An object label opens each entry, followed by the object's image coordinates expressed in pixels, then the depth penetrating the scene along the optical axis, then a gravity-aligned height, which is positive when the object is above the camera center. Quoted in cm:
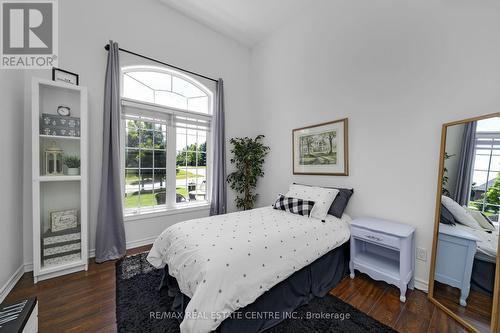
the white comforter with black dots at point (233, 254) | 118 -74
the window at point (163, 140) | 281 +27
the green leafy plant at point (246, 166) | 356 -12
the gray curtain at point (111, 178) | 239 -29
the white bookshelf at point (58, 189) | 190 -40
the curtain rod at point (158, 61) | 258 +140
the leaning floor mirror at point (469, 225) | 136 -46
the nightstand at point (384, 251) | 172 -90
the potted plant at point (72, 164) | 214 -12
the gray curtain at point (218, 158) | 341 +1
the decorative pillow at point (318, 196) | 224 -43
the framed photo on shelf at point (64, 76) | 215 +87
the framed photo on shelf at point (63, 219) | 209 -73
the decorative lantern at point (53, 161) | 206 -9
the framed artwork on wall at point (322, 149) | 253 +18
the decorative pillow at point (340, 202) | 231 -48
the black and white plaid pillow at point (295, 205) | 229 -54
